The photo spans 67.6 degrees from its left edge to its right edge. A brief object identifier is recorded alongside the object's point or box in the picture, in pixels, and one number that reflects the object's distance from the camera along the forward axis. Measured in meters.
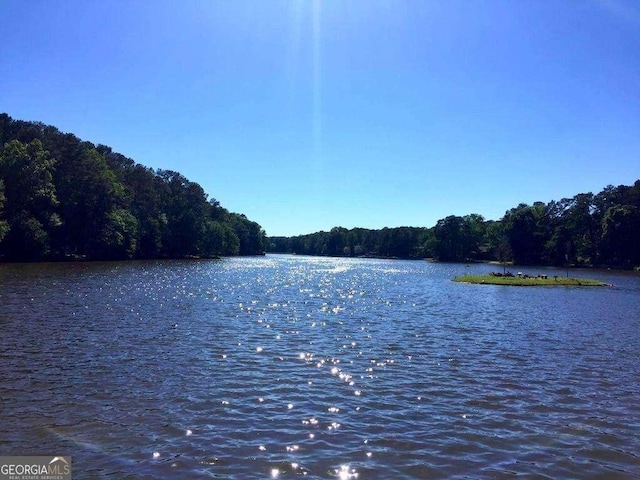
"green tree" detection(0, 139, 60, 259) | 82.19
